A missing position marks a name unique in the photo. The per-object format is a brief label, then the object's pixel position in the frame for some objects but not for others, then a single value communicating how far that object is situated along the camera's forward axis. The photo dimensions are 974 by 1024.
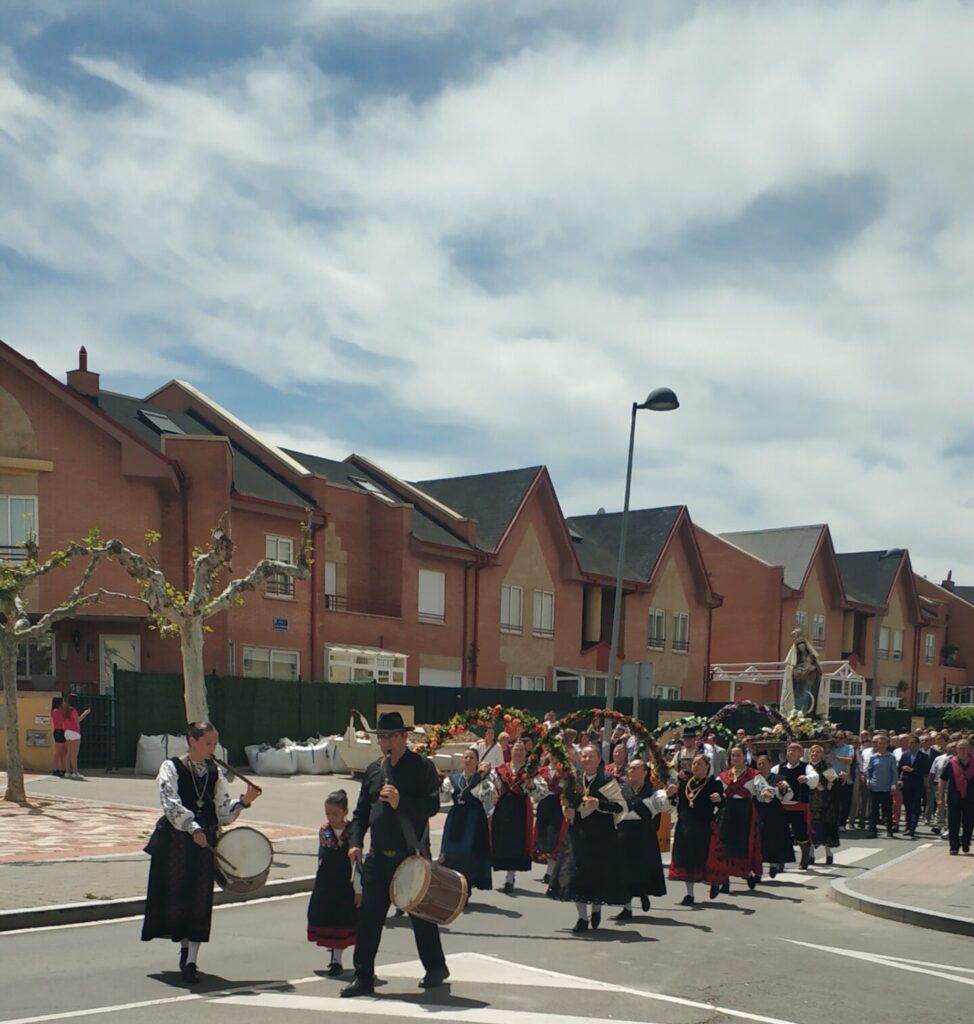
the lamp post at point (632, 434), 21.50
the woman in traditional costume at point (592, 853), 11.44
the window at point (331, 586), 37.91
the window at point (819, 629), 58.03
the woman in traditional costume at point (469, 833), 13.21
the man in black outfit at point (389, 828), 8.54
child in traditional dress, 9.16
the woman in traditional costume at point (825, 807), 18.22
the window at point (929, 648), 69.25
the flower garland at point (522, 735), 12.82
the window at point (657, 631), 48.56
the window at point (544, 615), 43.85
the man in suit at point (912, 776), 23.16
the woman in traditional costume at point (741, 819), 14.71
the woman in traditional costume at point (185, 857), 8.69
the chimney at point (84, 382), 34.53
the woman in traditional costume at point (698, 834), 13.83
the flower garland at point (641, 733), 14.73
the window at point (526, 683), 42.81
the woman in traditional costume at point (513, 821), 14.31
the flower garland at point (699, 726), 19.30
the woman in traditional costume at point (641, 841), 12.30
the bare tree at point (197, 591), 16.19
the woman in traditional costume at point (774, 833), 16.36
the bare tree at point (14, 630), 19.64
